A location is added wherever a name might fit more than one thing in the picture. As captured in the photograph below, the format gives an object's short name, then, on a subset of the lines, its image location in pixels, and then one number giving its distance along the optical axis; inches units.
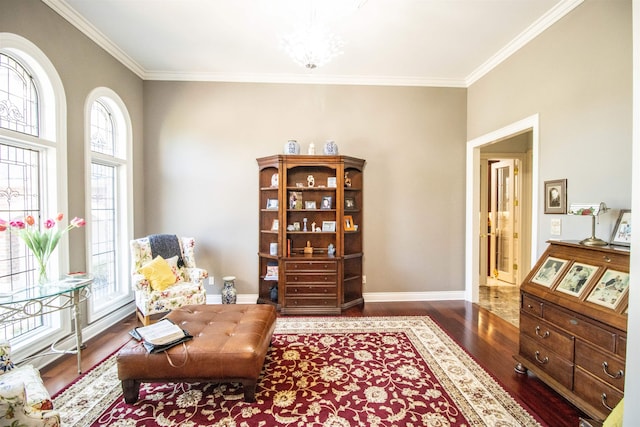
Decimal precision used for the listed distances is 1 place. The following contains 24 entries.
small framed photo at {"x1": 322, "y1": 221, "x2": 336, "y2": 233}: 158.4
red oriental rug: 74.4
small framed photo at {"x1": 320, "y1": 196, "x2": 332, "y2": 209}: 158.4
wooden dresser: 66.5
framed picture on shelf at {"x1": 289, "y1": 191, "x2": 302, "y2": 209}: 157.8
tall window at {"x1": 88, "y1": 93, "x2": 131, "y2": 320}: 132.5
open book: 77.5
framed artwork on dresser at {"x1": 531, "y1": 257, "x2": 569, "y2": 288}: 86.0
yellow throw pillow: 124.8
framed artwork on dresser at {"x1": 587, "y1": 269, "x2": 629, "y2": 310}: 67.9
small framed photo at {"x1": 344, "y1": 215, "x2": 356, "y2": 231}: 160.8
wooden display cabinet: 148.3
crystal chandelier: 92.4
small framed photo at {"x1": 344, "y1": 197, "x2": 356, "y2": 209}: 162.1
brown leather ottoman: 76.3
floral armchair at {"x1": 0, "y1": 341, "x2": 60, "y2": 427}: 42.5
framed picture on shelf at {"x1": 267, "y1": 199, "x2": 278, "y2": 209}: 158.7
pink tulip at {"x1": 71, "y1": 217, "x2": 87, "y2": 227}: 98.0
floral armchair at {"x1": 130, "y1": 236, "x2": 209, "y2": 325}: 121.6
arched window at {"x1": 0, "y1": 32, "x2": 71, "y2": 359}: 93.9
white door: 209.8
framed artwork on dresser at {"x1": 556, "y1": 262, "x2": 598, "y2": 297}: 76.8
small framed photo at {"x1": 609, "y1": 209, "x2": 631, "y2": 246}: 78.7
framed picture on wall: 101.8
